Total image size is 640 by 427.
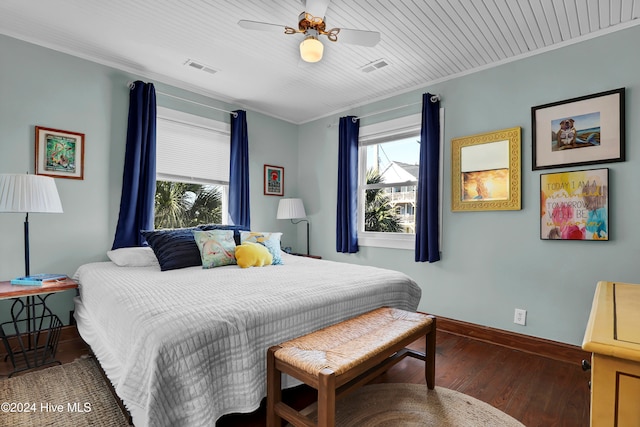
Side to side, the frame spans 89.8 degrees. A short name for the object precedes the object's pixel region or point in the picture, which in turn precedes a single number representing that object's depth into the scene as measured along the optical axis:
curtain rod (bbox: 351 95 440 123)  3.25
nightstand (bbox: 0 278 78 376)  2.22
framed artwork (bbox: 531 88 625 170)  2.36
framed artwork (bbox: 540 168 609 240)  2.38
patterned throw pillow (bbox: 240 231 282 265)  2.96
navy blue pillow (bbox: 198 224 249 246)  3.18
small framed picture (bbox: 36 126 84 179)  2.66
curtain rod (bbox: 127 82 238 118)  3.09
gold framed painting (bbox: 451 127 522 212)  2.80
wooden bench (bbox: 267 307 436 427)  1.34
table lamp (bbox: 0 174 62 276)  2.14
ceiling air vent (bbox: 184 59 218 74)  2.99
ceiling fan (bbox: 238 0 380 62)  2.04
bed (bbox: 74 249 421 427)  1.29
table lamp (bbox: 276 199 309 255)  4.14
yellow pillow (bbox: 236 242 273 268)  2.71
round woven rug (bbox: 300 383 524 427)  1.71
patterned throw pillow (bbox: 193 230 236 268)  2.68
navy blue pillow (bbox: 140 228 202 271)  2.61
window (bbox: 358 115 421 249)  3.62
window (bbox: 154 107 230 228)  3.45
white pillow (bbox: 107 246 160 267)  2.68
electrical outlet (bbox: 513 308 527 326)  2.74
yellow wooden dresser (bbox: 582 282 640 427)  0.78
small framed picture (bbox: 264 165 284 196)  4.33
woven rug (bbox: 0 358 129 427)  1.68
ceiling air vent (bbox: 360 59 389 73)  2.97
